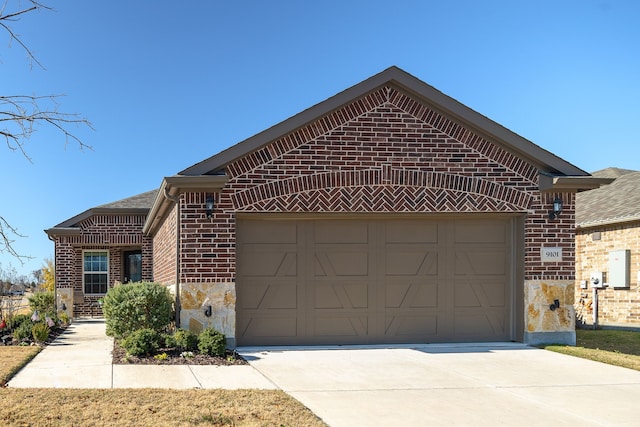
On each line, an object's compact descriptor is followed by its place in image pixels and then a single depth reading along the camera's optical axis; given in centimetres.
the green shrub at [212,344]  1105
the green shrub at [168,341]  1138
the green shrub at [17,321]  1550
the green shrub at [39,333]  1360
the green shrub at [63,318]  1869
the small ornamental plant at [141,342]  1091
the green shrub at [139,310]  1201
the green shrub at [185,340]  1121
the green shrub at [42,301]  2058
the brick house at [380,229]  1215
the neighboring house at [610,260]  1786
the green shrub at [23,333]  1375
